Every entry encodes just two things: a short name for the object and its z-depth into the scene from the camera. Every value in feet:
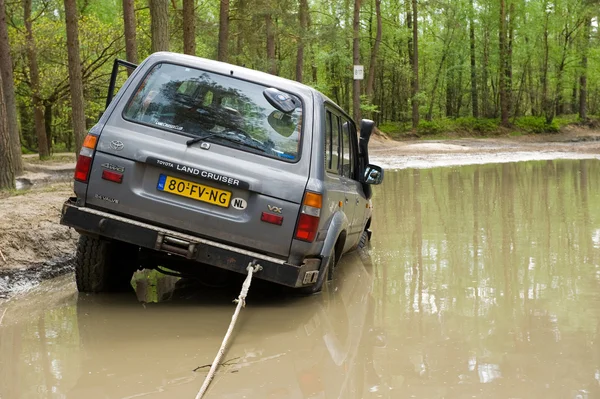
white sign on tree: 108.47
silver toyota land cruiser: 18.49
